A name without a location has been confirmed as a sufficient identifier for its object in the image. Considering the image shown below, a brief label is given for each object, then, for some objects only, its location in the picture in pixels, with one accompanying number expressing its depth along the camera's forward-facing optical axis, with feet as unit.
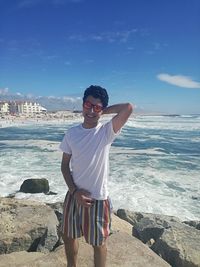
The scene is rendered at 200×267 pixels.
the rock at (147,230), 10.99
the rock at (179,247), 8.80
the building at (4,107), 244.15
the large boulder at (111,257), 7.71
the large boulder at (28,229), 9.20
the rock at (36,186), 22.53
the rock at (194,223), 14.60
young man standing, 5.84
